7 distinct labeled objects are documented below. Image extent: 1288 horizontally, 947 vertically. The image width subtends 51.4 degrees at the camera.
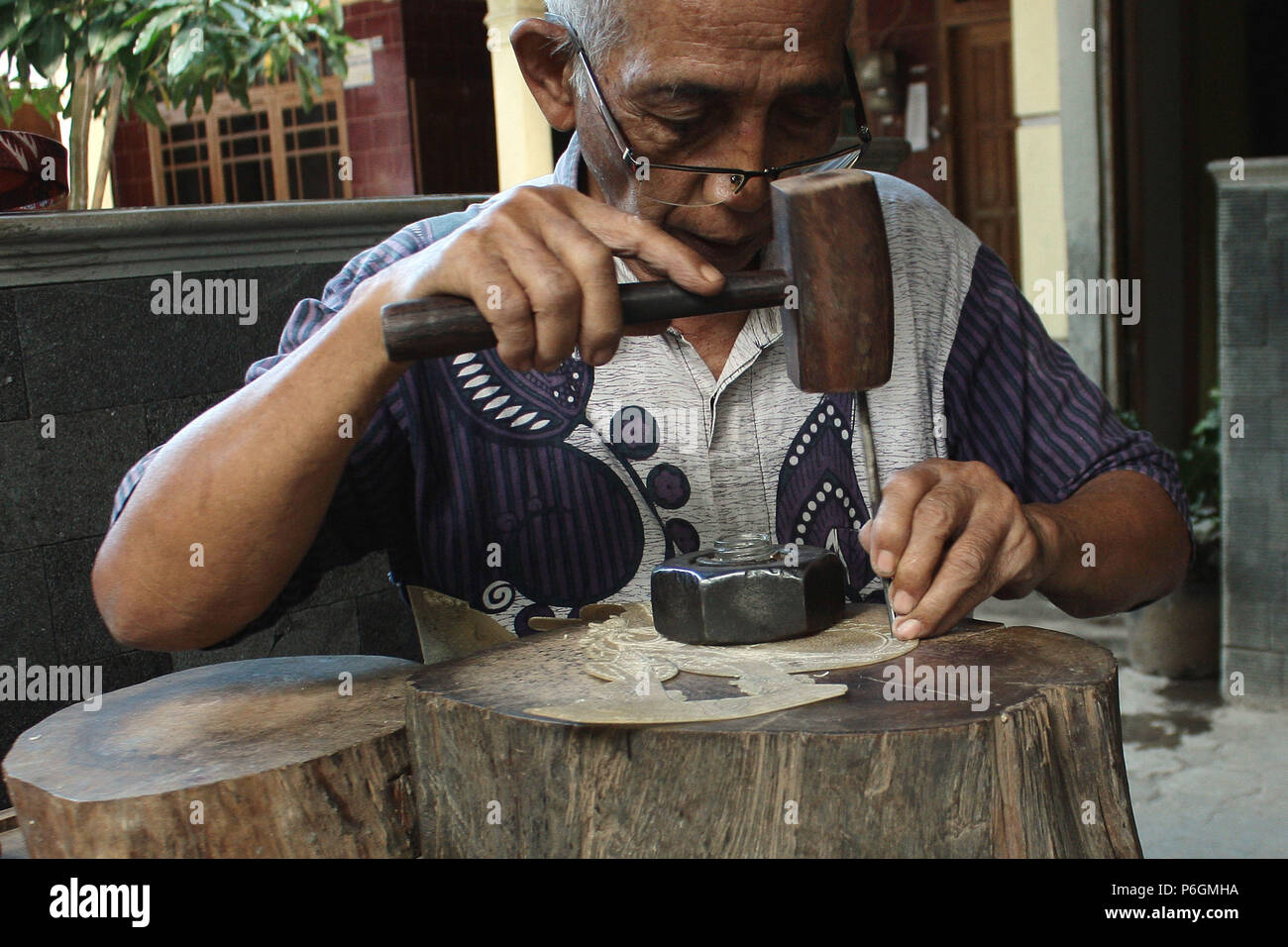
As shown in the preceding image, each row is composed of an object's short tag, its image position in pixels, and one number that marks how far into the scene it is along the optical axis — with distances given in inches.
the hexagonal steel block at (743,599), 57.9
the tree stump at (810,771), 47.7
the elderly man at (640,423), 58.0
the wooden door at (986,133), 290.7
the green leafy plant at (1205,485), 196.5
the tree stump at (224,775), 51.7
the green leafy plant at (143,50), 157.3
